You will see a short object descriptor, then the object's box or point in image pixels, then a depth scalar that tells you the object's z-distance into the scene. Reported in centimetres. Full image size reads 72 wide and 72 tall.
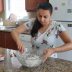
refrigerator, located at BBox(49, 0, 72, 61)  189
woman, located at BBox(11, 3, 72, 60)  106
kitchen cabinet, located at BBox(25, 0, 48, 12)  229
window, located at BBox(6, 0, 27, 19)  258
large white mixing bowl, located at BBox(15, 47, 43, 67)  89
